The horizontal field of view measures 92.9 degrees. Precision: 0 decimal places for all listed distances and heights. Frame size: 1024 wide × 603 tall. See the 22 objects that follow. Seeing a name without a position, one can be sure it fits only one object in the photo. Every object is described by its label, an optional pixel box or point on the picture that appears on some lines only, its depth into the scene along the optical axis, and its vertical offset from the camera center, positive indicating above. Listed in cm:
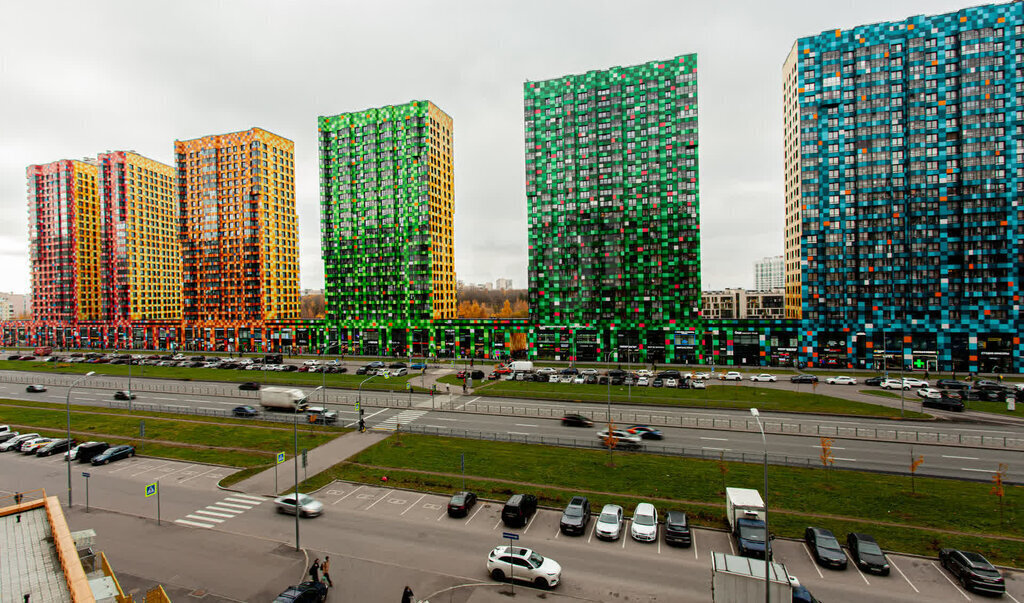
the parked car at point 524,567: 2036 -1127
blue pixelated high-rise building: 7831 +1783
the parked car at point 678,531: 2353 -1132
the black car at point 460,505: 2734 -1144
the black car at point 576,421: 4653 -1147
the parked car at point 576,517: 2494 -1132
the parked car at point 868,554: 2072 -1125
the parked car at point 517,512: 2583 -1123
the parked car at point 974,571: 1900 -1109
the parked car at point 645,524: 2414 -1138
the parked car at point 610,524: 2439 -1145
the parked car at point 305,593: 1827 -1103
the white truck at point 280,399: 5378 -1041
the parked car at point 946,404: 5044 -1143
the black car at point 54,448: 4050 -1168
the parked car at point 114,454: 3784 -1156
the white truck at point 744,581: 1670 -993
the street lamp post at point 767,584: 1610 -967
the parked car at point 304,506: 2791 -1161
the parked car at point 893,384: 6375 -1163
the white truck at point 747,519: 2152 -1061
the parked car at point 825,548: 2117 -1129
